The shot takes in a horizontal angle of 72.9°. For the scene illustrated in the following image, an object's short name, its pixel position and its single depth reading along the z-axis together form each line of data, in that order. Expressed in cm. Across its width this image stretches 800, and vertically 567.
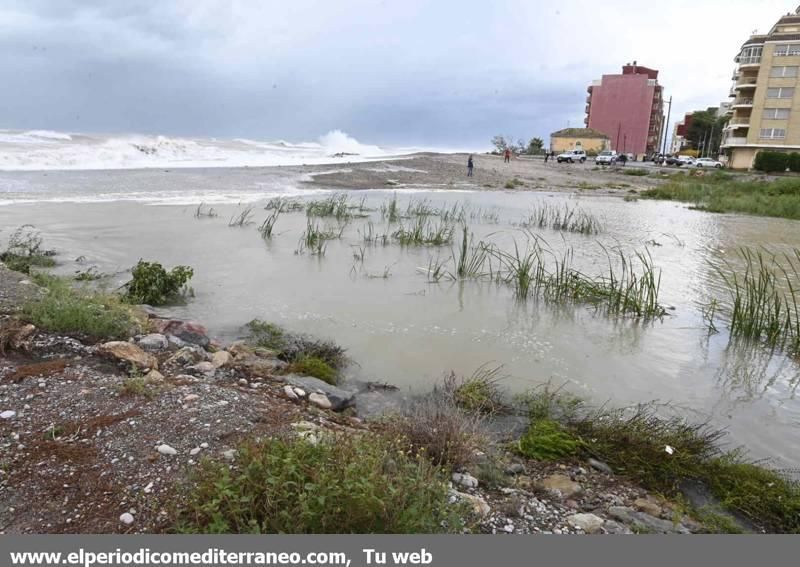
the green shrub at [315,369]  563
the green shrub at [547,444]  443
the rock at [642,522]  337
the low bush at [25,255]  906
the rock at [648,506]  375
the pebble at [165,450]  333
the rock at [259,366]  525
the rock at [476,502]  322
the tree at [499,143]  10188
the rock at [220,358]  529
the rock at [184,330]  598
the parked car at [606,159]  6216
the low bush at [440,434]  387
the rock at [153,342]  547
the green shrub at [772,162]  5010
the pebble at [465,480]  368
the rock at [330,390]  495
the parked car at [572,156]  6612
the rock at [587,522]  326
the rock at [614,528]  327
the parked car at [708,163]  6376
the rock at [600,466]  430
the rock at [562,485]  389
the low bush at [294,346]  611
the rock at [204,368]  503
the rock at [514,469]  409
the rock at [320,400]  478
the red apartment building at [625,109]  10044
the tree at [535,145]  9538
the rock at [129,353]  489
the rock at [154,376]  451
